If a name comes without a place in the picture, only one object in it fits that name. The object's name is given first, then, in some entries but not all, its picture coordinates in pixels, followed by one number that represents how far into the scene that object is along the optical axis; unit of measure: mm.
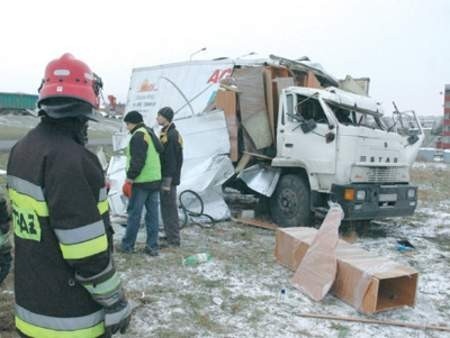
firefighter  1878
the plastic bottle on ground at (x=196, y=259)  5602
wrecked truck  6918
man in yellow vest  5516
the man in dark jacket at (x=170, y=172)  6227
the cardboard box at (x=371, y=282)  4320
